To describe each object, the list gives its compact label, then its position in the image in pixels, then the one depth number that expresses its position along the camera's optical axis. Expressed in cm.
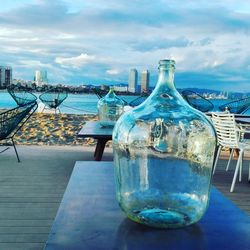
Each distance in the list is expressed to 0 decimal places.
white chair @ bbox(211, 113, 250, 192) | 237
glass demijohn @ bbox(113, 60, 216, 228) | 83
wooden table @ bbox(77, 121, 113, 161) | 253
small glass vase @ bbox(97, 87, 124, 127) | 299
